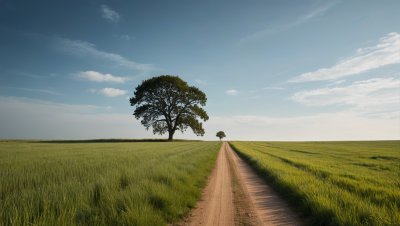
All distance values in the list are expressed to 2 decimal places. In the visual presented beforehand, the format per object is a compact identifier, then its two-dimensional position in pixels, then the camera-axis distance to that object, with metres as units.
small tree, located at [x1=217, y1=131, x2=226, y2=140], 125.16
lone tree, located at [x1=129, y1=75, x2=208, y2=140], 42.50
